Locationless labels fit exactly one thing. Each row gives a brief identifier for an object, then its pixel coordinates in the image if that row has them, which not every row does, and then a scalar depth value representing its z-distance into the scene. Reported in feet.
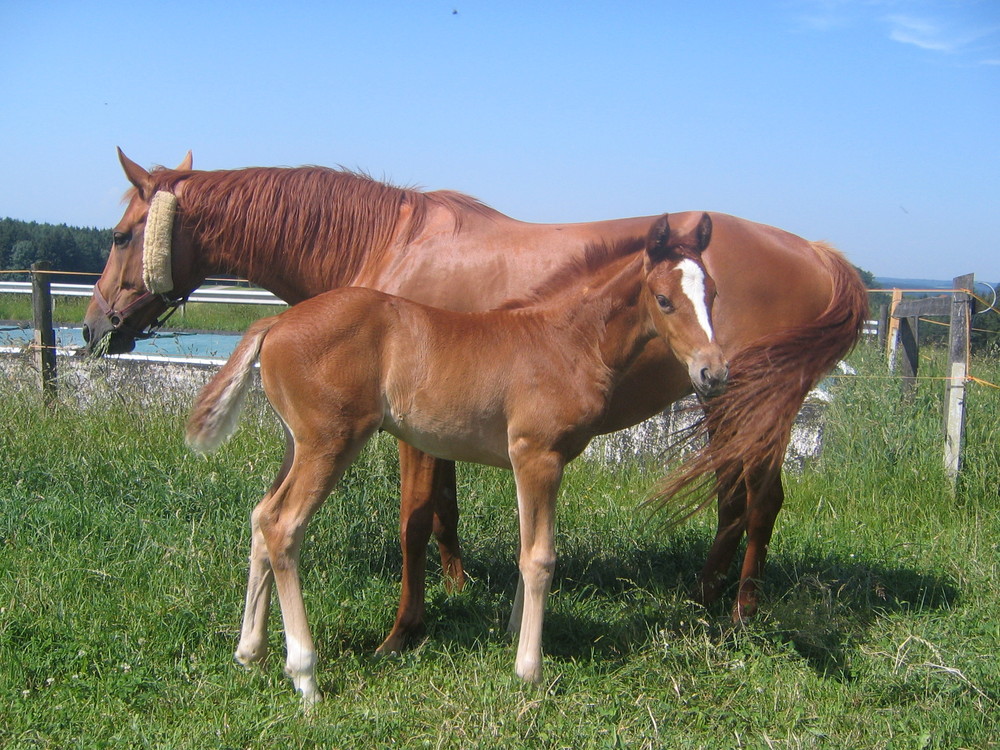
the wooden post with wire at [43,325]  21.25
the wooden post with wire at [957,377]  17.02
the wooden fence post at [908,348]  20.97
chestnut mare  12.19
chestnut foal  9.63
